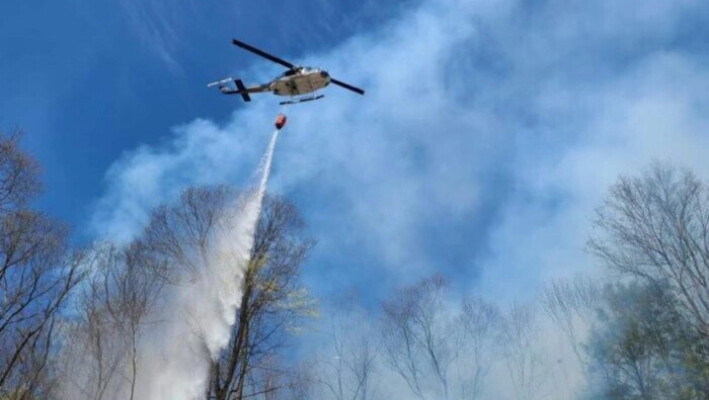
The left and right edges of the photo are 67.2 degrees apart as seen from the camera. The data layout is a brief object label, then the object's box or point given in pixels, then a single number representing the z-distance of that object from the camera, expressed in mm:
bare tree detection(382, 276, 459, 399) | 37594
